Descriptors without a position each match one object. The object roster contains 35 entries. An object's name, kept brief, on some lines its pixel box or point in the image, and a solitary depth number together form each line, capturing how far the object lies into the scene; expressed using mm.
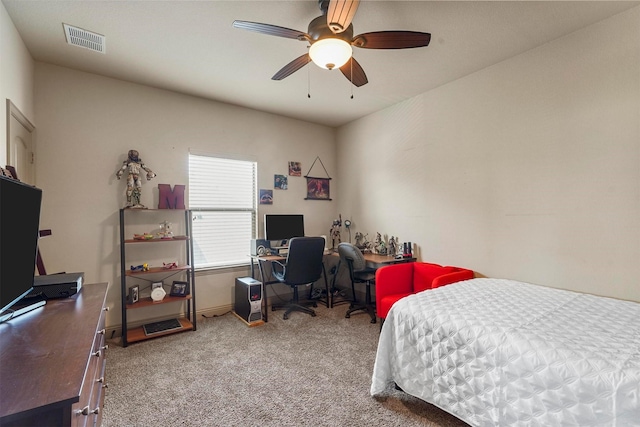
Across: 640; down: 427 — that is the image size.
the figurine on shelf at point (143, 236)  3082
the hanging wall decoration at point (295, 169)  4402
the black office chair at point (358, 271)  3514
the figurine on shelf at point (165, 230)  3328
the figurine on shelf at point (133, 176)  3096
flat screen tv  1215
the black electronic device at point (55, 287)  1628
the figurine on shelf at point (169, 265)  3229
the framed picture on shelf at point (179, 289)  3283
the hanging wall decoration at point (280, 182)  4254
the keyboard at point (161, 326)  3078
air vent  2300
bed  1240
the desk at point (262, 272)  3457
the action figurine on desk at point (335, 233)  4742
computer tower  3379
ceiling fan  1849
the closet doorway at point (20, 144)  2184
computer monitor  3990
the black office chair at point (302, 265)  3465
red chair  2859
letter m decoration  3281
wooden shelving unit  2932
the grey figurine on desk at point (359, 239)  4407
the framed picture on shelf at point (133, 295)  3081
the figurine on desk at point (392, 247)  3873
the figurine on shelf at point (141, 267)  3129
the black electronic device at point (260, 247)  3903
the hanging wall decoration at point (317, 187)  4586
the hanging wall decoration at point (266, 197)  4136
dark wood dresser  709
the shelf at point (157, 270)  3017
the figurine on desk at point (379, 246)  3939
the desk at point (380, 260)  3451
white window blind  3691
